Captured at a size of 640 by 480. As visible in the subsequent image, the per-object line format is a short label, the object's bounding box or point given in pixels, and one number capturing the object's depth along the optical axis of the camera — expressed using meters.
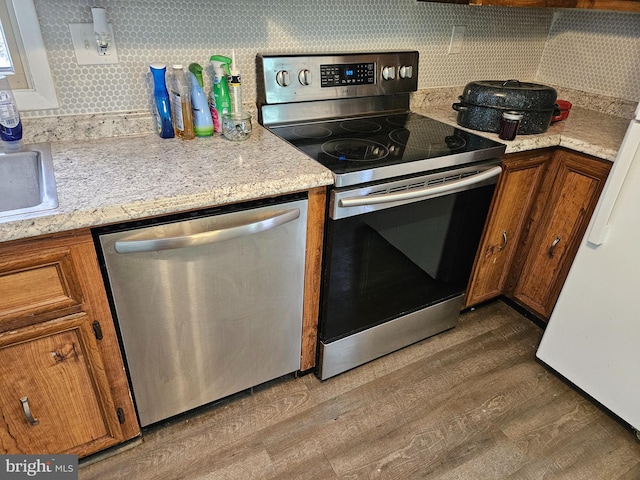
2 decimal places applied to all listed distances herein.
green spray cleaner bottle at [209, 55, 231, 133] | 1.45
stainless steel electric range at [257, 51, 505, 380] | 1.37
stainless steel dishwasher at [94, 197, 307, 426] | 1.11
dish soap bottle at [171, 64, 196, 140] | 1.41
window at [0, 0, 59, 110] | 1.22
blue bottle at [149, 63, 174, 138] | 1.39
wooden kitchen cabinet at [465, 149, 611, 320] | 1.69
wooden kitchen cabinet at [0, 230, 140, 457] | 1.00
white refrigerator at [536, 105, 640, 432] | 1.38
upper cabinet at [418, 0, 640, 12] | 1.58
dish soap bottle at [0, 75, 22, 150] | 1.25
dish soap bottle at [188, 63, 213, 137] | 1.43
